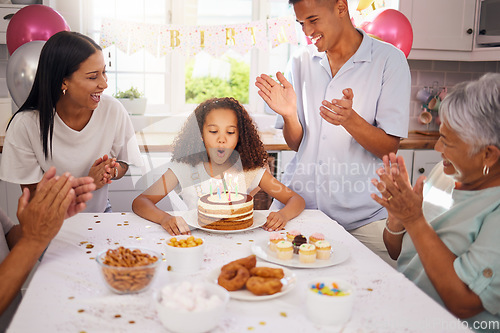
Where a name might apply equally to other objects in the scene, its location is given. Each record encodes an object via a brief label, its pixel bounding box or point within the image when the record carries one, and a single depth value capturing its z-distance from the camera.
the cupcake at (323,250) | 1.42
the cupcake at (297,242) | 1.47
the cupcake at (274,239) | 1.48
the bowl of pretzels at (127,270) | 1.14
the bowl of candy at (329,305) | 1.03
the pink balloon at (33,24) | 2.93
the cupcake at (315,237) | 1.50
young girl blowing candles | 2.10
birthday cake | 1.65
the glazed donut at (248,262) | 1.25
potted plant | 4.04
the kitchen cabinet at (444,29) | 3.74
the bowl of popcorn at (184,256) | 1.31
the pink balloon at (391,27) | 3.12
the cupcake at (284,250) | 1.40
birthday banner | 3.69
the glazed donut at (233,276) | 1.17
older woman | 1.21
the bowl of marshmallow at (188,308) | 0.97
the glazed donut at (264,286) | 1.14
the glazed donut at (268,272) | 1.20
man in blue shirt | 1.99
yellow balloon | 3.37
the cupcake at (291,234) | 1.53
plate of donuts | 1.13
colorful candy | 1.07
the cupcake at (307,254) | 1.39
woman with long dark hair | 2.04
